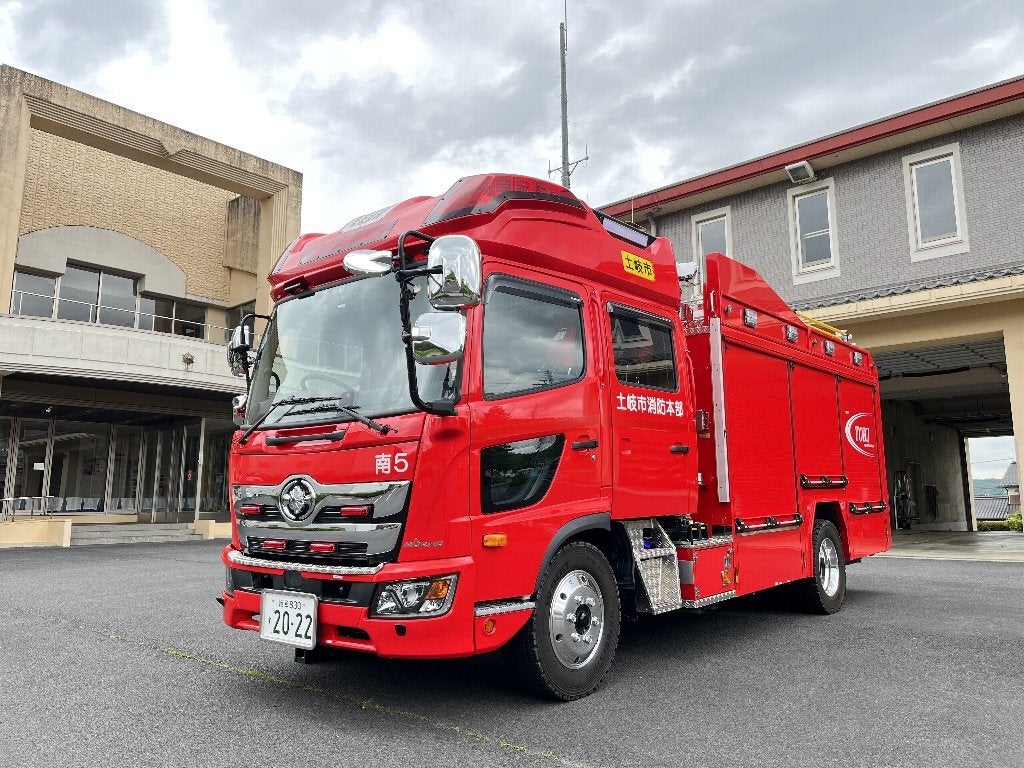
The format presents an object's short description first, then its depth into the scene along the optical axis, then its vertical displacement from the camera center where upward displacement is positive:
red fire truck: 3.65 +0.26
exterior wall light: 14.89 +6.36
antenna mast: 17.20 +7.77
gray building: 12.83 +5.13
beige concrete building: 17.20 +5.54
